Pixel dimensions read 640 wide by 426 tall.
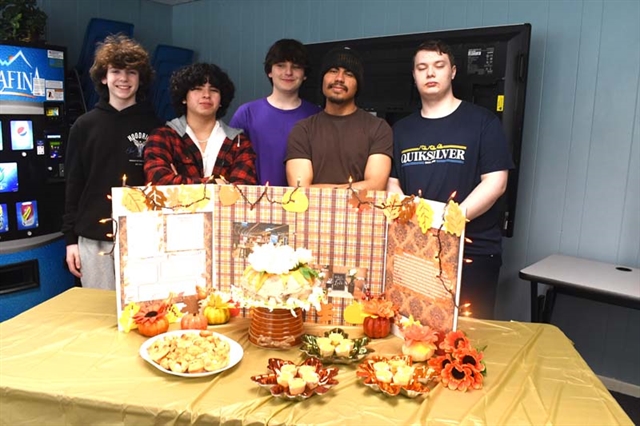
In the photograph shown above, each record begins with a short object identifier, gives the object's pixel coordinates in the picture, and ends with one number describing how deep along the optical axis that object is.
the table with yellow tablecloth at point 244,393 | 1.24
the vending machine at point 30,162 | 3.21
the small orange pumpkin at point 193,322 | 1.65
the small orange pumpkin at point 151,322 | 1.62
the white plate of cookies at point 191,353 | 1.38
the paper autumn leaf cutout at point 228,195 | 1.72
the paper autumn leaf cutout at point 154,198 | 1.66
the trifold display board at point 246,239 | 1.65
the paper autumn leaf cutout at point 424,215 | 1.52
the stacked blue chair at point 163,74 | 4.45
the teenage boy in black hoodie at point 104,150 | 2.40
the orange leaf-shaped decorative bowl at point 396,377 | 1.30
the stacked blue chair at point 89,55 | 3.85
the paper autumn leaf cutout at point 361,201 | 1.69
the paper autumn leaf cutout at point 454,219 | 1.42
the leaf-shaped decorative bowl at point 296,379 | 1.28
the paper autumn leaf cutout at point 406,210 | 1.59
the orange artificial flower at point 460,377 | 1.35
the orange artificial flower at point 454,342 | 1.44
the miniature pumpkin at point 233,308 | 1.75
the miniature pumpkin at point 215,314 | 1.71
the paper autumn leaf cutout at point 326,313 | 1.72
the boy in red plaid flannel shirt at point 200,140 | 2.10
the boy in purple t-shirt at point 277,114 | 2.48
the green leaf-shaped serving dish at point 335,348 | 1.47
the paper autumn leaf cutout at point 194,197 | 1.70
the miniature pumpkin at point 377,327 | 1.63
